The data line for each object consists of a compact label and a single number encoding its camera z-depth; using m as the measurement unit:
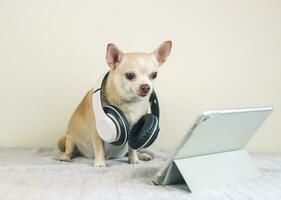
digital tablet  1.01
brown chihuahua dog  1.39
